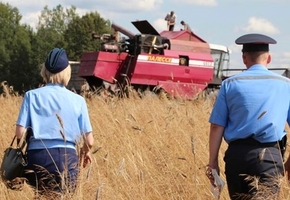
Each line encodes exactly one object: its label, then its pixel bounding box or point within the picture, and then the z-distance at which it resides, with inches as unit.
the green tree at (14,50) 2166.6
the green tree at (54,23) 2910.9
